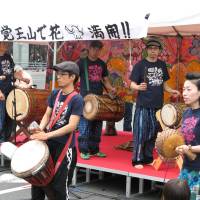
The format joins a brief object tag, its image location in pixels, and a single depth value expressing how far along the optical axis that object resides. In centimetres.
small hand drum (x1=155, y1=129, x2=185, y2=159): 419
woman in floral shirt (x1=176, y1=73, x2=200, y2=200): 369
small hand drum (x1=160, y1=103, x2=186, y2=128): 602
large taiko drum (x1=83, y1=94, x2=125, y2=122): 661
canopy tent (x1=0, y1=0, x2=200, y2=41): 529
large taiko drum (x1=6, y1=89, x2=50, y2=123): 703
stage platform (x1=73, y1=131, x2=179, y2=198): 545
